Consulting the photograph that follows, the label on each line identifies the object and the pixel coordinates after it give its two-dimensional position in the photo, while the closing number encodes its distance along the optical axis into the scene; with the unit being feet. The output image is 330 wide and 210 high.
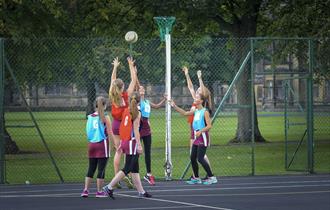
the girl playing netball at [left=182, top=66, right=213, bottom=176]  57.52
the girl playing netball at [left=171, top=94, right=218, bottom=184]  57.41
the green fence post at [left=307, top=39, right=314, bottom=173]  65.72
